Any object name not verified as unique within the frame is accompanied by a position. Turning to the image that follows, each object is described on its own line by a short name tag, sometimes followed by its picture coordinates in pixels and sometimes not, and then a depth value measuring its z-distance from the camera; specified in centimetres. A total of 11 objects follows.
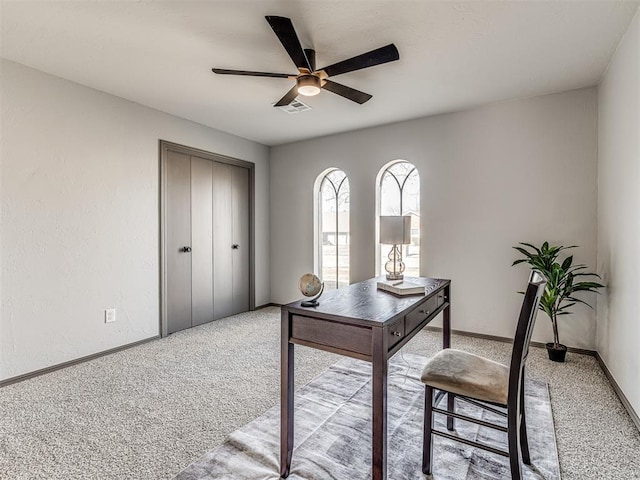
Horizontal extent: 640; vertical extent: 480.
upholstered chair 143
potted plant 296
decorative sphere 168
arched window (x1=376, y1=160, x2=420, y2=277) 409
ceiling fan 190
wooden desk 138
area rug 164
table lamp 220
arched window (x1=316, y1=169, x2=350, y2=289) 473
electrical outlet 326
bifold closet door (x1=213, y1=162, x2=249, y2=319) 447
